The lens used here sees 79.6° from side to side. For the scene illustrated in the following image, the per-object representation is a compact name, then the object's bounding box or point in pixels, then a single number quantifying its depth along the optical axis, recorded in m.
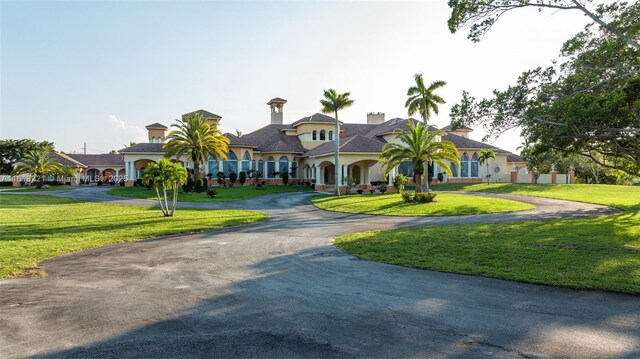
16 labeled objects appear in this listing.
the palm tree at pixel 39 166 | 51.44
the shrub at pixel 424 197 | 28.33
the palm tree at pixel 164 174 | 21.92
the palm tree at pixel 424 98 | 35.81
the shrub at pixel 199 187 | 40.17
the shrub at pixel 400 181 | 36.34
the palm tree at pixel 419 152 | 30.47
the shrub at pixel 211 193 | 35.46
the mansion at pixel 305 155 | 47.06
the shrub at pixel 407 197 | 28.89
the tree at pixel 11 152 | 64.69
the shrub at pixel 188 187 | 40.56
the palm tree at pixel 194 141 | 39.47
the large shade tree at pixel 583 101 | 14.74
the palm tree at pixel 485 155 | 48.72
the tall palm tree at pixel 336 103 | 36.09
